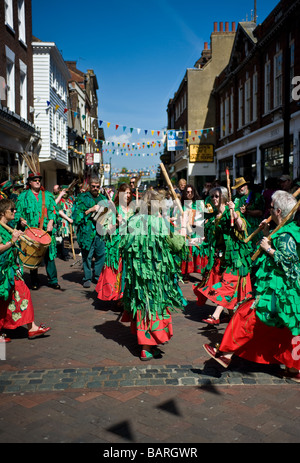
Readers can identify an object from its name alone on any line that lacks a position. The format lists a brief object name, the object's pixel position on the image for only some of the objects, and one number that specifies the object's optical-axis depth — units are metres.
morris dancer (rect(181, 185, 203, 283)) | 8.37
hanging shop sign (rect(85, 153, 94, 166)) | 37.04
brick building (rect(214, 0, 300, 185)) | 14.90
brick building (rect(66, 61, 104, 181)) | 35.31
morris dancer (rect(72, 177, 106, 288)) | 8.12
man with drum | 7.33
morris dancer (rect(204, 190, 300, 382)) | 3.79
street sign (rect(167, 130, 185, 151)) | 26.73
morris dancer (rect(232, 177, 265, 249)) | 7.31
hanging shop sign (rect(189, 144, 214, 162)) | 29.05
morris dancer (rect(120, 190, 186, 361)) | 4.47
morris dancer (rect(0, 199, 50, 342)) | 4.79
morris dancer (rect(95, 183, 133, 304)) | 6.38
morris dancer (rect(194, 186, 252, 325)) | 5.48
